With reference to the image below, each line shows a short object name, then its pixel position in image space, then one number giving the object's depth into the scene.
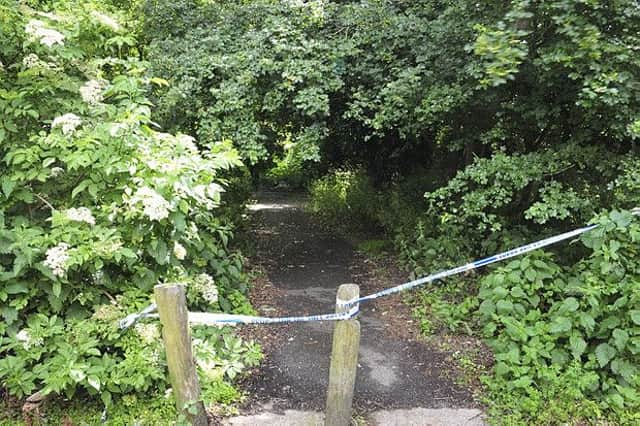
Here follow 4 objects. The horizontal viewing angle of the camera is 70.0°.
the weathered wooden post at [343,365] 2.54
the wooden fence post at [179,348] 2.37
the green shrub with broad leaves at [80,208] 2.70
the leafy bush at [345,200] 9.82
